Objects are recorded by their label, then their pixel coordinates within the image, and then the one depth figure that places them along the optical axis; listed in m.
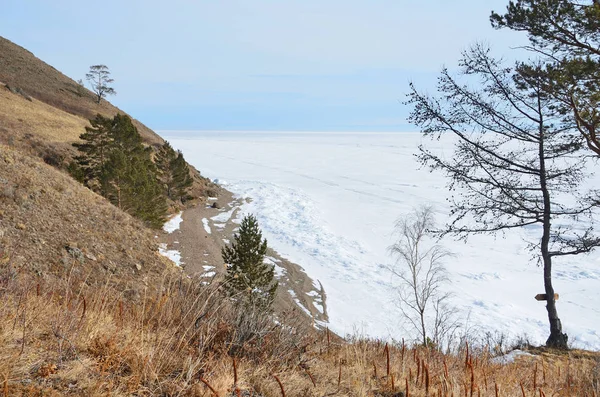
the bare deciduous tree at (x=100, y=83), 60.24
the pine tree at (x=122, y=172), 21.52
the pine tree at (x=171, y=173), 35.59
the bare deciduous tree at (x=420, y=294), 19.28
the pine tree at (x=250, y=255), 14.54
